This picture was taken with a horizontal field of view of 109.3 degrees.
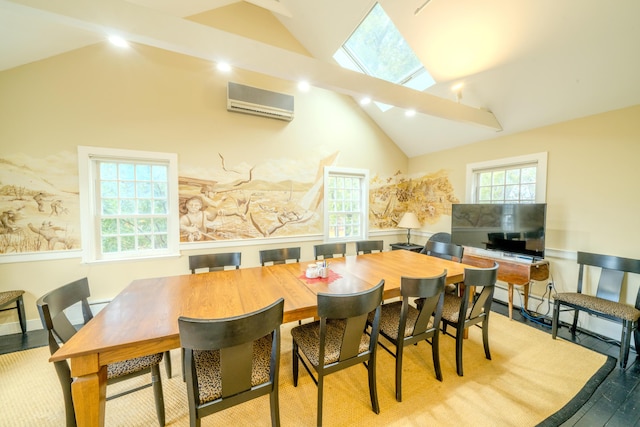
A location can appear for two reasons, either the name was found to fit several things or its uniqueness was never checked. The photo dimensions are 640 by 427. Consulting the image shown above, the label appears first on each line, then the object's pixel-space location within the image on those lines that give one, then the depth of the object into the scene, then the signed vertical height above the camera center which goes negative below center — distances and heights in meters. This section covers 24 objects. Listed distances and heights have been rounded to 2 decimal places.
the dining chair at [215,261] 2.23 -0.57
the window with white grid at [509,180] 2.96 +0.39
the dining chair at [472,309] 1.81 -0.93
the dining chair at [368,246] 3.14 -0.57
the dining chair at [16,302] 2.17 -0.94
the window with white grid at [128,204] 2.60 +0.01
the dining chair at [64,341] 1.20 -0.79
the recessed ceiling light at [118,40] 1.61 +1.19
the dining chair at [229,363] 1.02 -0.82
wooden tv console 2.66 -0.78
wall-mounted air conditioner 3.05 +1.45
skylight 2.92 +2.20
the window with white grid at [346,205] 4.04 +0.01
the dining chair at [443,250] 2.75 -0.57
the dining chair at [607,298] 1.97 -0.93
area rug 1.51 -1.41
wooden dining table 1.07 -0.65
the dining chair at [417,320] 1.59 -0.94
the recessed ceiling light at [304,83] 2.09 +1.14
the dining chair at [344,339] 1.31 -0.94
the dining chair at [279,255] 2.50 -0.56
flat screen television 2.76 -0.29
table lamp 4.28 -0.29
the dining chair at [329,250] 2.77 -0.55
